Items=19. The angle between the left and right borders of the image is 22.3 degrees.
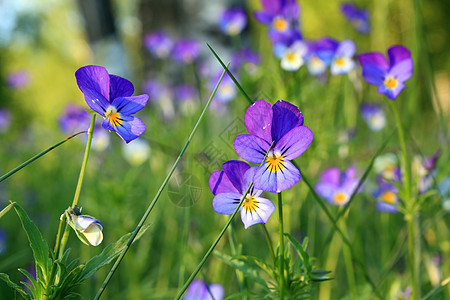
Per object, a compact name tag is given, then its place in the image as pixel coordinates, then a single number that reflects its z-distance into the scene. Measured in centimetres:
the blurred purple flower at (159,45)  96
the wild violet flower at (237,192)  31
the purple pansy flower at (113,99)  31
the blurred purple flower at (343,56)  46
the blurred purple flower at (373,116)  71
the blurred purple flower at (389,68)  36
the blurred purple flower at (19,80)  127
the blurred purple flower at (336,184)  47
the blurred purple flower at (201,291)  40
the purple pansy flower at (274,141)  30
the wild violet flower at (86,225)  30
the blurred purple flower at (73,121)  82
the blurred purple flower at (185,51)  81
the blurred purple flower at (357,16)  63
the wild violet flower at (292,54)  45
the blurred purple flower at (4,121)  130
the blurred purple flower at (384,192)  47
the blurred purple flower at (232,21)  80
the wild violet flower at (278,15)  49
